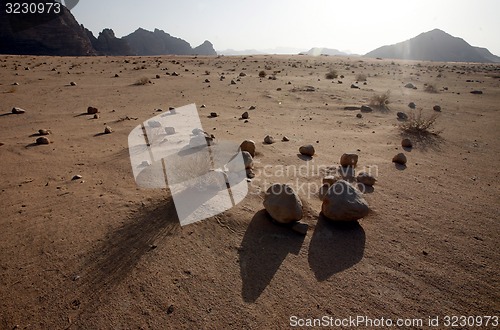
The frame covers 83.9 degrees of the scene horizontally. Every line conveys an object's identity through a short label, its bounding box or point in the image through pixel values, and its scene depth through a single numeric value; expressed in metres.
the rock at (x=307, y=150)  4.50
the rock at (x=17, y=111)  6.77
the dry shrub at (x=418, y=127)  5.71
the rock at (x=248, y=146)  4.31
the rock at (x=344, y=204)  2.75
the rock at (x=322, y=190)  3.32
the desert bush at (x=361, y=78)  13.88
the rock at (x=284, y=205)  2.69
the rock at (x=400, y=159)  4.34
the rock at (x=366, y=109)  7.80
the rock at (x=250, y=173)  3.65
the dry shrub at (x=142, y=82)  11.07
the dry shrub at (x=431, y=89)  11.70
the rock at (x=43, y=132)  5.16
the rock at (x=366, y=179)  3.66
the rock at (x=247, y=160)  3.79
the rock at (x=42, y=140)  4.79
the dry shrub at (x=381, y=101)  8.27
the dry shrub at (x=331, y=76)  14.30
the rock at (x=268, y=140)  5.02
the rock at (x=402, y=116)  7.08
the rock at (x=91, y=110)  7.04
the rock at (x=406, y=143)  5.12
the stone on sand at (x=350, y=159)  4.11
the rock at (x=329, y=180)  3.54
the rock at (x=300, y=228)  2.66
